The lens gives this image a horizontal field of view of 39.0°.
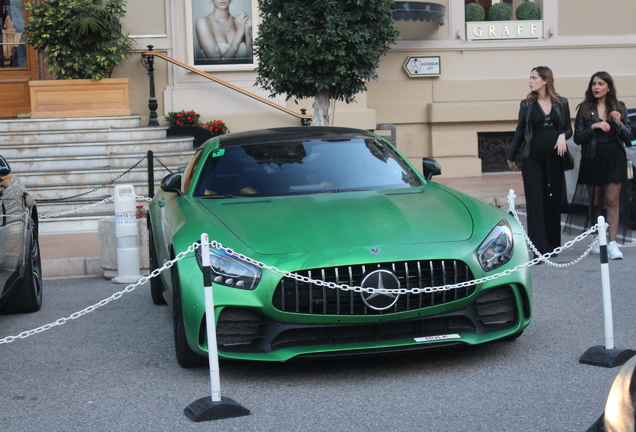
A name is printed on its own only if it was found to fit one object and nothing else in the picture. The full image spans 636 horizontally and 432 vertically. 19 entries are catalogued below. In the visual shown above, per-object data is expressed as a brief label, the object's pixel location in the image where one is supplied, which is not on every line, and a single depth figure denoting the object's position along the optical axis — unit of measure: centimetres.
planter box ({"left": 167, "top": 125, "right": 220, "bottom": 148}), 1442
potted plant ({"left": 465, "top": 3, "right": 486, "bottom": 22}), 1664
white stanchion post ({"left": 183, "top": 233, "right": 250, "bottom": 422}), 445
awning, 1548
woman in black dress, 862
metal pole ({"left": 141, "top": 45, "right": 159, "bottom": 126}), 1452
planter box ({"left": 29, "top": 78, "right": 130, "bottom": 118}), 1373
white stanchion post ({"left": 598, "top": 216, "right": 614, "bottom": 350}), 525
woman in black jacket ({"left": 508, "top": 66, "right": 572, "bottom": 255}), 852
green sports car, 488
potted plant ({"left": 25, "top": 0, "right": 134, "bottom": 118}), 1371
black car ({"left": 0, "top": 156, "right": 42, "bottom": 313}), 621
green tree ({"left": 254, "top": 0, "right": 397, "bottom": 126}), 1097
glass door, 1512
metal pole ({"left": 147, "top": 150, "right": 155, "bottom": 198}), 1050
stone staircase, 1239
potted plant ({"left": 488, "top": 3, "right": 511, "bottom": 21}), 1673
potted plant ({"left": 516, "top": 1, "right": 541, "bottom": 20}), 1671
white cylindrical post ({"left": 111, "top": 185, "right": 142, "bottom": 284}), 859
